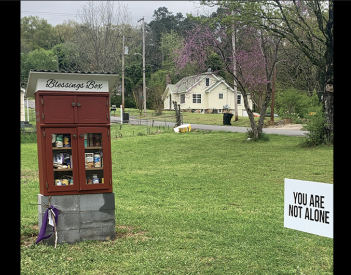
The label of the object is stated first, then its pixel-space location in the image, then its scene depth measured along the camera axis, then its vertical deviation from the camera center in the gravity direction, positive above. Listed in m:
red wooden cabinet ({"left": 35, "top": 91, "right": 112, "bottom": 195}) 5.48 -0.26
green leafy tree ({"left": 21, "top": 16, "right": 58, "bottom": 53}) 68.75 +17.77
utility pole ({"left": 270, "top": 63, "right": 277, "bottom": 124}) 29.32 +1.34
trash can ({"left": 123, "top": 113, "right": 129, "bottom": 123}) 35.09 +0.86
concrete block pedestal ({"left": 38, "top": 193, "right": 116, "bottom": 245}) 5.46 -1.39
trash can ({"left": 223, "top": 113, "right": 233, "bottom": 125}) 31.32 +0.57
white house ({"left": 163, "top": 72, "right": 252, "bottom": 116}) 49.28 +3.65
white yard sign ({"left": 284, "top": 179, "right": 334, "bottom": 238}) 3.47 -0.83
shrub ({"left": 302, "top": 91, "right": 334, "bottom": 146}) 15.88 -0.09
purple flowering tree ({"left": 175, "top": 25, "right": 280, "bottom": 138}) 18.81 +3.93
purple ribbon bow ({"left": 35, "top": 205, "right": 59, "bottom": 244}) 5.27 -1.47
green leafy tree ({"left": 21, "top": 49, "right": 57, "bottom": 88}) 54.78 +9.91
